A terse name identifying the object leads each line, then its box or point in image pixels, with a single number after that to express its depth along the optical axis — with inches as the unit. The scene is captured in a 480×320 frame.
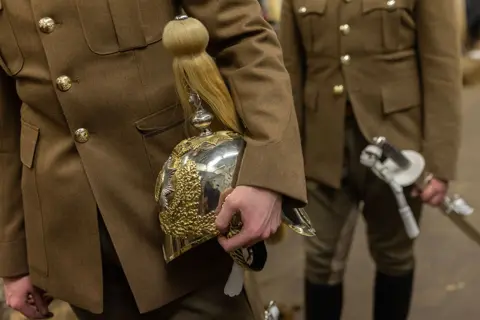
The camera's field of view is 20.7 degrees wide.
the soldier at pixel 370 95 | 102.7
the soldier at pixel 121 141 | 76.1
